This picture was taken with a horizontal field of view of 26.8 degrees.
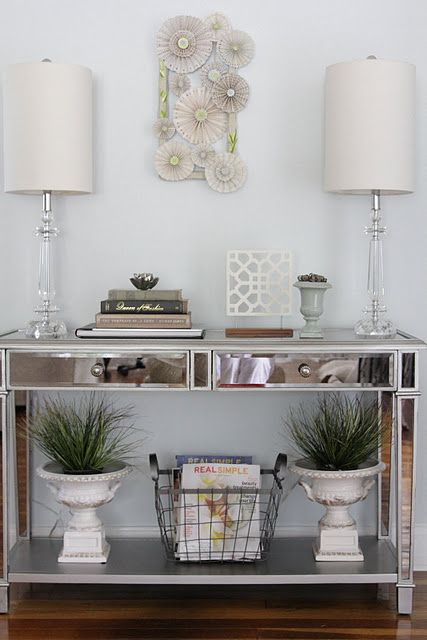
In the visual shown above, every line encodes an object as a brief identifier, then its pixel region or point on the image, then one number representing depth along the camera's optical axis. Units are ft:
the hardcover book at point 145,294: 9.14
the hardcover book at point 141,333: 8.84
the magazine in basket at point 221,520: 9.20
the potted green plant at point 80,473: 9.10
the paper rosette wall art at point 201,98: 9.80
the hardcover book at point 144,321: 8.95
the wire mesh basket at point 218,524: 9.20
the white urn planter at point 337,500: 9.13
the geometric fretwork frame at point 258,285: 9.45
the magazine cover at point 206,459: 9.72
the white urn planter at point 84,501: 9.07
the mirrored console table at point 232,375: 8.66
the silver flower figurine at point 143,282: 9.39
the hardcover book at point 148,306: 9.04
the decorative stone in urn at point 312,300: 9.05
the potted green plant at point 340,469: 9.08
